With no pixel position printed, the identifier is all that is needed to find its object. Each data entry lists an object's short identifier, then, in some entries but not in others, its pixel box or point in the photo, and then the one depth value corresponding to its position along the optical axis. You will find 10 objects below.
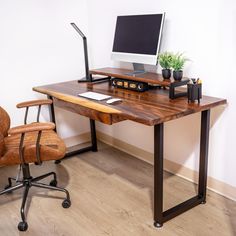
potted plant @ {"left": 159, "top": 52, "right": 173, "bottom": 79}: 2.25
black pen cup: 2.00
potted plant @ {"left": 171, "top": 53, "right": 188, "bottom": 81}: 2.18
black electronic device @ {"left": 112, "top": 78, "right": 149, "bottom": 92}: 2.37
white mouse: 2.11
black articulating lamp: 2.89
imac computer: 2.35
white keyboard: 2.23
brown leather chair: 2.05
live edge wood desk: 1.85
